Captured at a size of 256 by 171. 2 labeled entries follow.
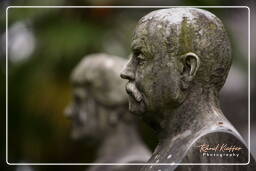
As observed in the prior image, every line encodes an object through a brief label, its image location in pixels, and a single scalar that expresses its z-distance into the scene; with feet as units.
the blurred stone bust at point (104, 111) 42.14
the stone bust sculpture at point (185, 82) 28.38
